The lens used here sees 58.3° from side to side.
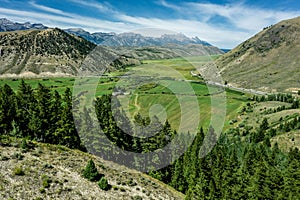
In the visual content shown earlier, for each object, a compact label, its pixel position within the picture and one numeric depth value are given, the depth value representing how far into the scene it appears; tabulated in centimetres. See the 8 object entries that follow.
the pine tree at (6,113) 5953
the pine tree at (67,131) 6069
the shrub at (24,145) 4514
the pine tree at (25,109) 6269
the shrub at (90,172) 4191
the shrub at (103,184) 4062
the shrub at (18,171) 3666
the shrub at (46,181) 3622
